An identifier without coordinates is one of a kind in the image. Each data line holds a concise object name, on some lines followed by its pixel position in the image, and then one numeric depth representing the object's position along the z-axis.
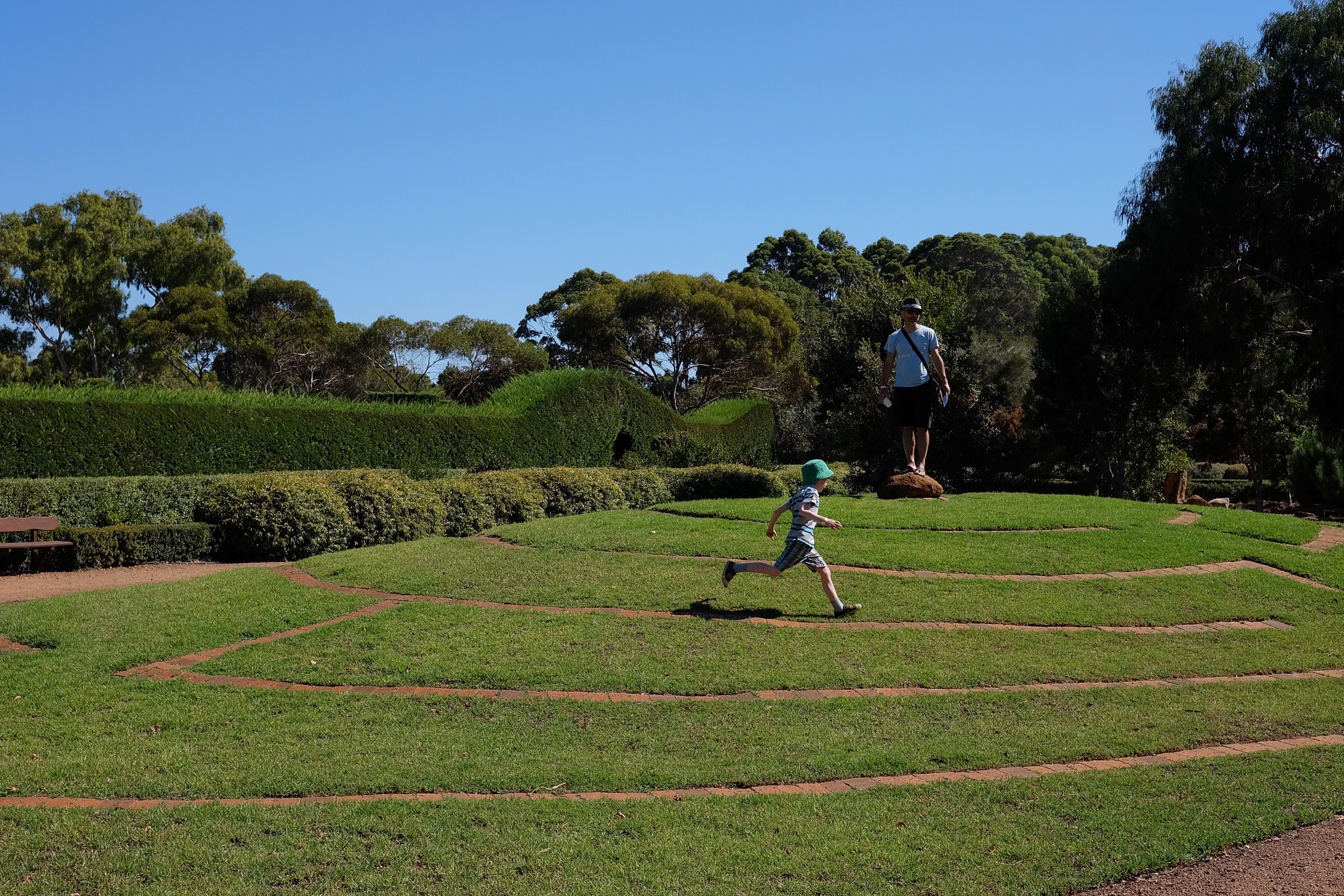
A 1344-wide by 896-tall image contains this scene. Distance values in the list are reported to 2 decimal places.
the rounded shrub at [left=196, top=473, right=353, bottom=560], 13.12
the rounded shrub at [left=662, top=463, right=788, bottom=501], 17.64
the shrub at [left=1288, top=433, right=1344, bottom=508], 21.94
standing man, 13.68
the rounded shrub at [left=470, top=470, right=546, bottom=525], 15.59
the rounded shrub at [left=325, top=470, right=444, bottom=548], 13.79
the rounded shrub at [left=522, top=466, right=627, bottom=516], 16.61
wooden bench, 12.38
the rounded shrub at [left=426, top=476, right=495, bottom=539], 14.97
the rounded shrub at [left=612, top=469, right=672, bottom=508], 17.80
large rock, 14.88
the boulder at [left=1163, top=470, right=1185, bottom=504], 21.52
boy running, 8.73
